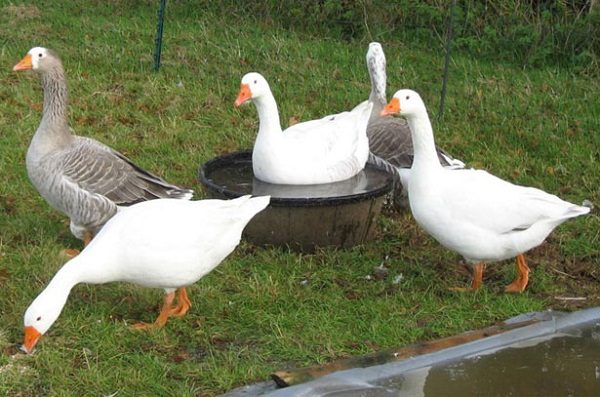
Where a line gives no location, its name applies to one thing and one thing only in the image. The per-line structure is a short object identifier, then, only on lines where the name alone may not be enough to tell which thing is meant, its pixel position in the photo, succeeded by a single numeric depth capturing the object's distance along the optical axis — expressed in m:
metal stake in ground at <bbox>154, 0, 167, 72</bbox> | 14.25
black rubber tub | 9.36
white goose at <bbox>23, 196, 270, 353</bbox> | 7.74
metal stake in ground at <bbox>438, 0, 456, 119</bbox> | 13.30
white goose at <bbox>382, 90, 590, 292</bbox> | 8.65
